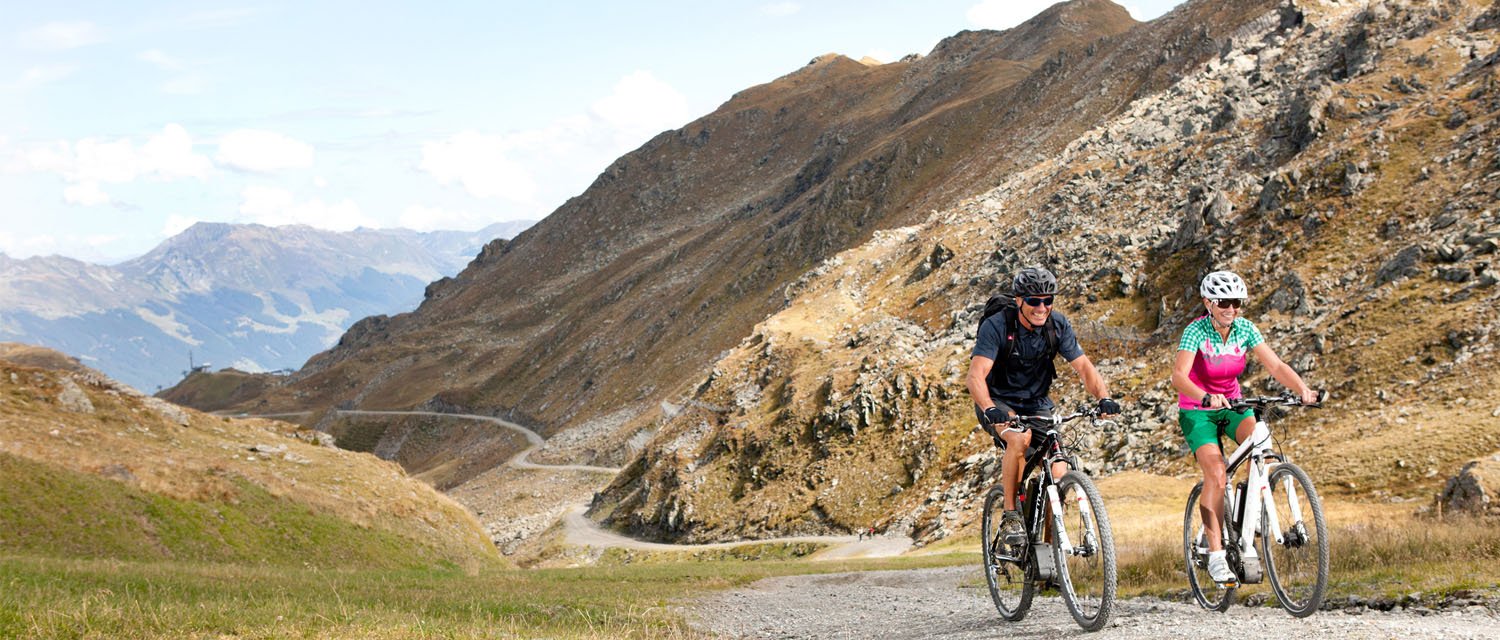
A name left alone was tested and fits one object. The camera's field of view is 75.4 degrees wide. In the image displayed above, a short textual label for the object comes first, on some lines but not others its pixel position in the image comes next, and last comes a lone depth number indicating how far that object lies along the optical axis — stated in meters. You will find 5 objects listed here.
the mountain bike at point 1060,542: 10.23
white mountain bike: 10.30
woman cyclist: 10.91
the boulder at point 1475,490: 18.80
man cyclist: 10.98
